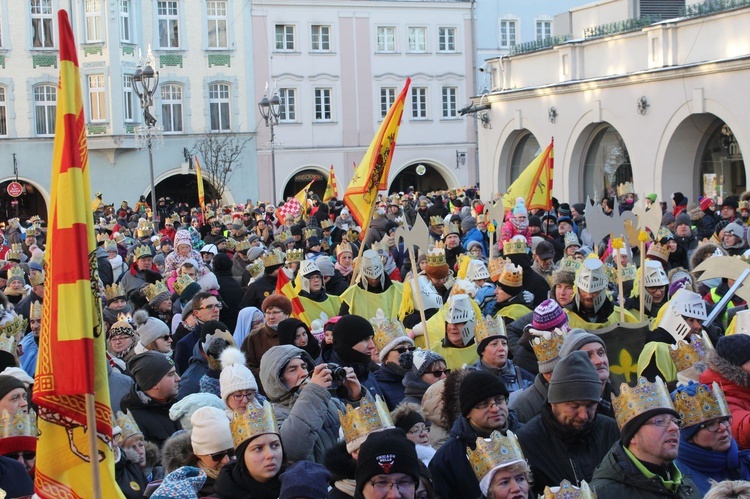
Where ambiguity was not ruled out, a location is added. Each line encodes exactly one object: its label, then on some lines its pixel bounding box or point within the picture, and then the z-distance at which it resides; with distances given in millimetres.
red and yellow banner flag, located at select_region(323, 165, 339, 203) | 28953
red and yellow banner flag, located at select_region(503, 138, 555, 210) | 18156
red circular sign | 39906
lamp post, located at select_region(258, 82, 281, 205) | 28502
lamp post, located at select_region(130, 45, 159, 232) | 23342
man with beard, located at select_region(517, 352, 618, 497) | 5953
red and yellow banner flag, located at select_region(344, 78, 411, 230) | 14086
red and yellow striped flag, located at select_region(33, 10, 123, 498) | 5039
